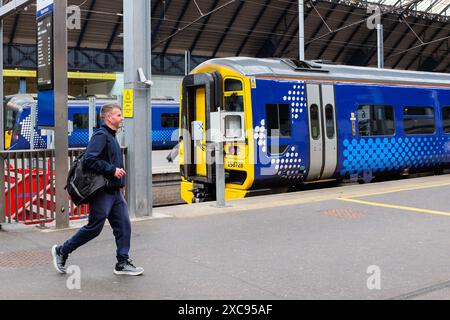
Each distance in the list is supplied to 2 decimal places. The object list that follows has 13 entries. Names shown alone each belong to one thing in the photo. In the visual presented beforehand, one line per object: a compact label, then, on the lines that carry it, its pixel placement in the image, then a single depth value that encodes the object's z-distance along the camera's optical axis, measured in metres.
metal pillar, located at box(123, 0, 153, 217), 8.85
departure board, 7.95
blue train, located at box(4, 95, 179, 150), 23.03
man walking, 5.39
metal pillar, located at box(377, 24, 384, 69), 26.94
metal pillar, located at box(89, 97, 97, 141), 18.09
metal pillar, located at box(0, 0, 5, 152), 9.52
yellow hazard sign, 8.84
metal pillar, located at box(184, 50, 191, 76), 25.63
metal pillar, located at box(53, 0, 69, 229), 7.89
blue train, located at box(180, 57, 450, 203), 11.38
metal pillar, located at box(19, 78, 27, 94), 29.20
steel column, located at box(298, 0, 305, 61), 23.25
